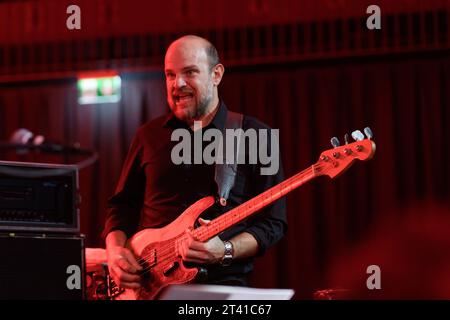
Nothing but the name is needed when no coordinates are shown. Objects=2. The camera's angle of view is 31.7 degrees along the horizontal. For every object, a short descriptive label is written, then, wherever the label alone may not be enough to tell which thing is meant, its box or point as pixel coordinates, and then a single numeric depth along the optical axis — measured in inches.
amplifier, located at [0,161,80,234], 103.9
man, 116.0
